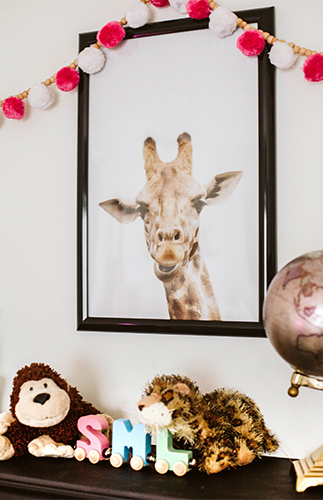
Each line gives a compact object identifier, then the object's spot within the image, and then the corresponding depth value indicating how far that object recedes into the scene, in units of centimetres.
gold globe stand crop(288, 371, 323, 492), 101
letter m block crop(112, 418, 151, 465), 115
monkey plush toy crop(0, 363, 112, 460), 121
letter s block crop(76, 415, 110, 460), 120
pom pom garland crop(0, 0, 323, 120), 124
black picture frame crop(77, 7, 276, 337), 127
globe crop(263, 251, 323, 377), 91
